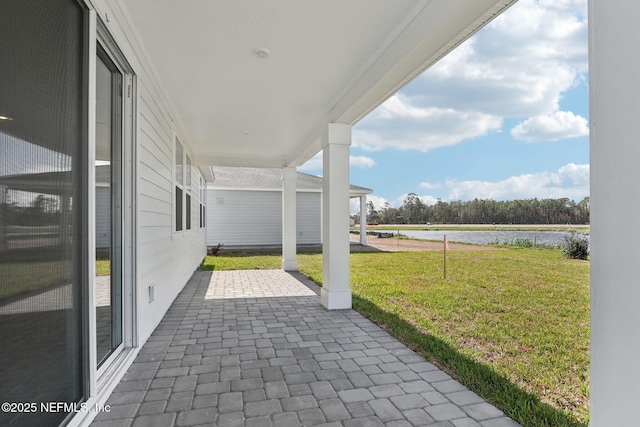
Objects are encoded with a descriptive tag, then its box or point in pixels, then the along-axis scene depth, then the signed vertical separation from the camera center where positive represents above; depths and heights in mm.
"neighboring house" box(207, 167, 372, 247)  14625 +411
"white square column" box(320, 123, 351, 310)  4926 +20
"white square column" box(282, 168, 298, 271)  8664 -30
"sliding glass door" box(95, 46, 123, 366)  2490 +115
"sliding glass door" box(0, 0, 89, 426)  1352 +59
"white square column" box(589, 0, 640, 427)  1125 +24
